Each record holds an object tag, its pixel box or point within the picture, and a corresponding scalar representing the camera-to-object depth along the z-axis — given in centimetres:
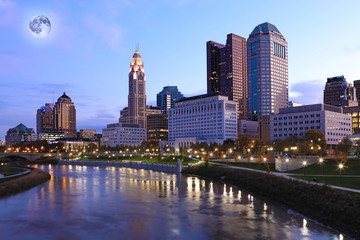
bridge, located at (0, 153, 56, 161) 17486
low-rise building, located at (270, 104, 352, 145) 19212
